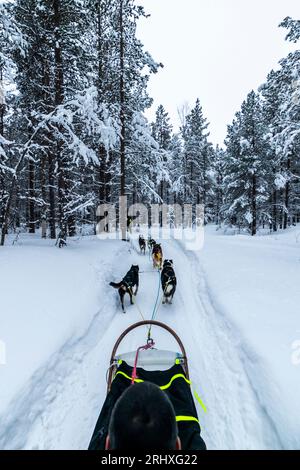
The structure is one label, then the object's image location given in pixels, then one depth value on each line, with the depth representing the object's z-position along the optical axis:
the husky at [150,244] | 13.47
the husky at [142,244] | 13.30
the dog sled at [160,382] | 2.01
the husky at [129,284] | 6.11
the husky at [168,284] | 6.22
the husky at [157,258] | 9.82
